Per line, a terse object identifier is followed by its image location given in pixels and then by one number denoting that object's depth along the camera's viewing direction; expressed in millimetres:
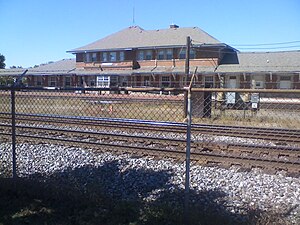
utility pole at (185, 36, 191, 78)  17956
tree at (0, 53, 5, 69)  92162
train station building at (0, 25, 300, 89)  36156
